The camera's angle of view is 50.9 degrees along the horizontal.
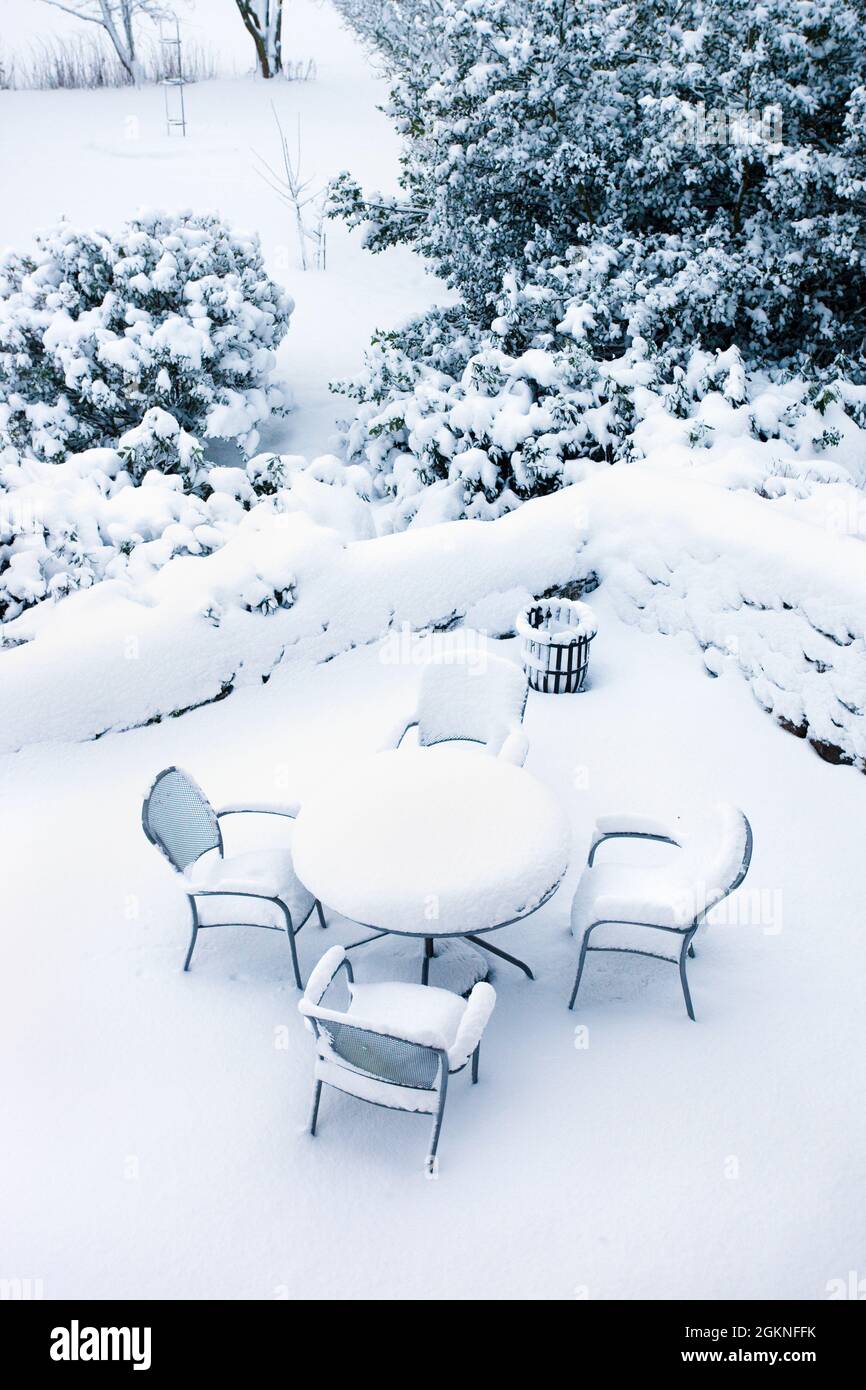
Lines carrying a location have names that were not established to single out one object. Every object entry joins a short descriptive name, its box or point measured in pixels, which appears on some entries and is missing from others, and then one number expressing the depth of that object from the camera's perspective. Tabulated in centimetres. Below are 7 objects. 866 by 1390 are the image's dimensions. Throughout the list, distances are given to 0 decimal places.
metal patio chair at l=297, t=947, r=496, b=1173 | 297
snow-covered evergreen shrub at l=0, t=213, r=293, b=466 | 927
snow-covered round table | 350
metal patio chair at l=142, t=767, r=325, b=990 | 381
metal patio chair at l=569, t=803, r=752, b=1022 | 350
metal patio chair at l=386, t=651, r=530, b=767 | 477
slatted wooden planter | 566
